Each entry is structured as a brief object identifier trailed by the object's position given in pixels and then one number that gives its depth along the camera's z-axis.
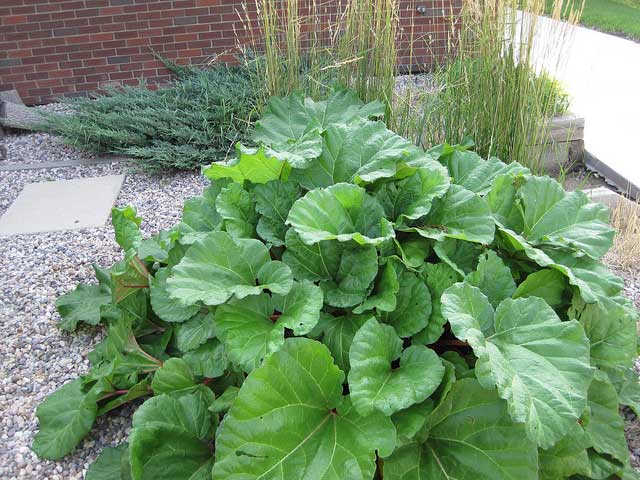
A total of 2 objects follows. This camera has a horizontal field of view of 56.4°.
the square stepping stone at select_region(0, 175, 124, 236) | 3.21
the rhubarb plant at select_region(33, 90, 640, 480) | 1.28
